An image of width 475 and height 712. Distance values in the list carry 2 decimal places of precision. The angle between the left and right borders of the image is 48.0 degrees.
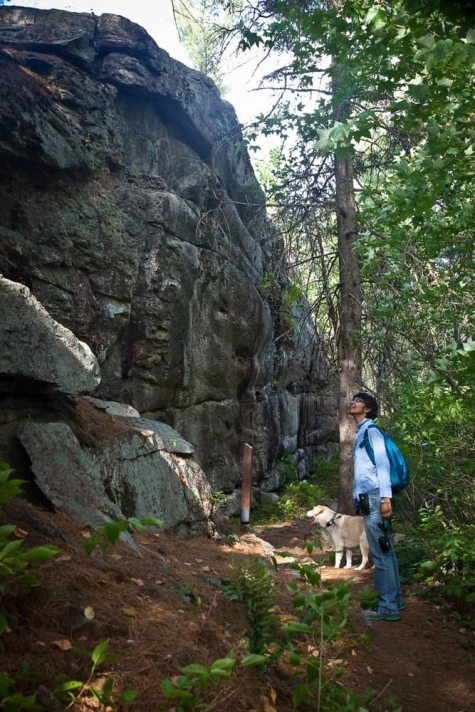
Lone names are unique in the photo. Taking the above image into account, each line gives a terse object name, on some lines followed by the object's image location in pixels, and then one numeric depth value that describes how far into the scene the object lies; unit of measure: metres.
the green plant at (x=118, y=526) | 2.88
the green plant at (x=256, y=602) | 3.10
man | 5.45
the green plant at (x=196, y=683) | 2.29
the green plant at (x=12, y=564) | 2.42
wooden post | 9.36
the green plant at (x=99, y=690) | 2.29
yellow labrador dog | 7.90
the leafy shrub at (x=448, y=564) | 5.21
